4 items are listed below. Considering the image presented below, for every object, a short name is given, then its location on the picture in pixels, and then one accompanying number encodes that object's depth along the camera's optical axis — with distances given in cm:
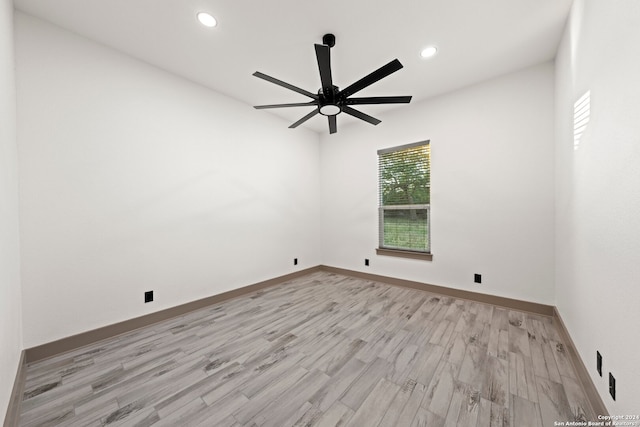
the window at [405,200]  359
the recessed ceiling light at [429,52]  238
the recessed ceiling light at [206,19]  198
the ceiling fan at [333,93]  174
